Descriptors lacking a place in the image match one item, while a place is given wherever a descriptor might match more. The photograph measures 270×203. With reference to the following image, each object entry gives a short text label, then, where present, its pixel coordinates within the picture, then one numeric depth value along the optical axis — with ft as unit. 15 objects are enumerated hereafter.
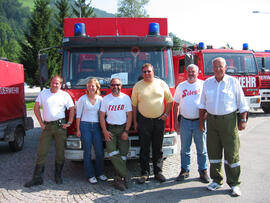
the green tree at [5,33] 385.54
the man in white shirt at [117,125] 15.39
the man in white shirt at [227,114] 14.12
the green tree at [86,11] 120.47
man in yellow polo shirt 15.25
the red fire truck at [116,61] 16.52
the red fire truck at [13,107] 22.85
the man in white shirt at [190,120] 15.69
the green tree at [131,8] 127.24
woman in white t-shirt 15.60
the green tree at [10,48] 316.74
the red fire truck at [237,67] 32.73
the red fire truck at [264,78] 42.29
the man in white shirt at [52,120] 15.90
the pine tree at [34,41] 89.35
